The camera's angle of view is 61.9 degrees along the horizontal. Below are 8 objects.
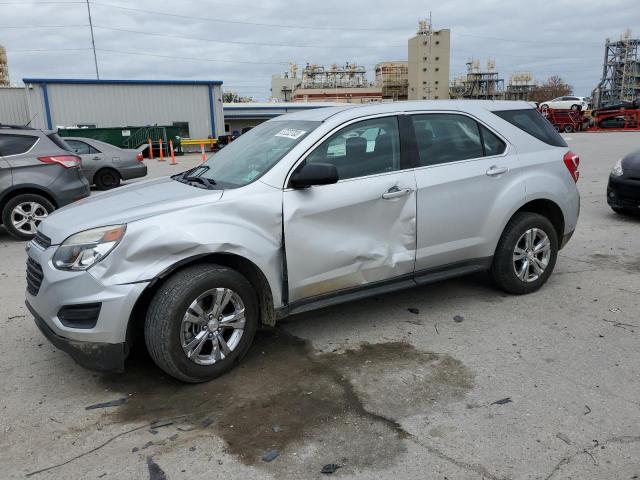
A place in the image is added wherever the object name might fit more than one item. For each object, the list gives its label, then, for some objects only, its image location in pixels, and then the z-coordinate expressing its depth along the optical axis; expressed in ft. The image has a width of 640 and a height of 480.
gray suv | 24.90
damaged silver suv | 10.43
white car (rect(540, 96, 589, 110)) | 142.89
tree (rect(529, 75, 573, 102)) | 351.67
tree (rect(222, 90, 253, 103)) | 291.97
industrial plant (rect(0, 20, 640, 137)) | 99.09
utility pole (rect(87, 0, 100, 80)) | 152.35
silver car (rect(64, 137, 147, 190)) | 43.78
